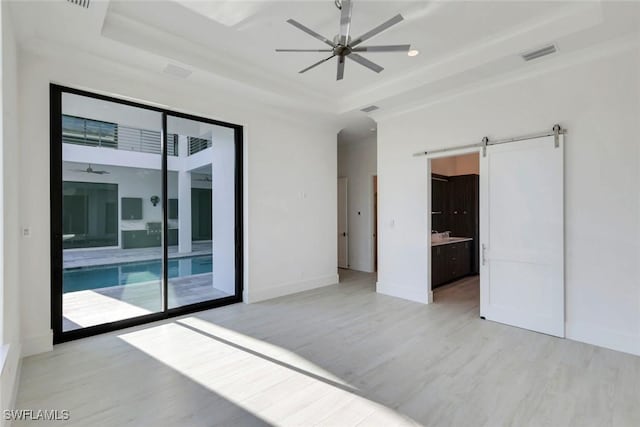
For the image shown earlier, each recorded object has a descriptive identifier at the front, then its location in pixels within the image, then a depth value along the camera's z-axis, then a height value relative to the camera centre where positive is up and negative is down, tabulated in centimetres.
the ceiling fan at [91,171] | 395 +59
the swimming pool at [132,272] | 440 -98
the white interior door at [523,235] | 353 -29
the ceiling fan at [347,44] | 249 +160
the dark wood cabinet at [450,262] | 561 -102
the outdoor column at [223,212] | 504 +1
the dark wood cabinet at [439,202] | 703 +24
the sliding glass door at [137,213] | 350 +0
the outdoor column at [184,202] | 462 +18
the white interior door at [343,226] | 793 -36
